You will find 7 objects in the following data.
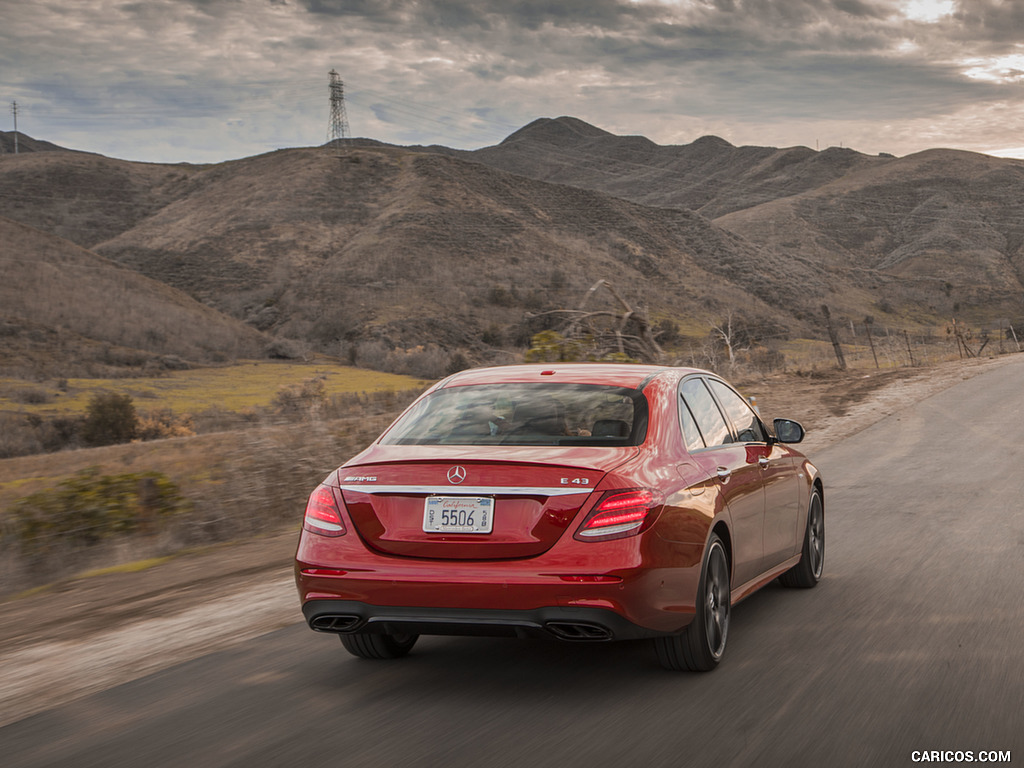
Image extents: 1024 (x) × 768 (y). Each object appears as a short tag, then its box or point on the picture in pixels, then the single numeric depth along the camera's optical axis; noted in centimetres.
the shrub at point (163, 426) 3684
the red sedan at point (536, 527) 467
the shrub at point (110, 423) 3816
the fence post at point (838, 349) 3401
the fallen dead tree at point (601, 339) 1802
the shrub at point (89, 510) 961
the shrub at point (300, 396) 3459
